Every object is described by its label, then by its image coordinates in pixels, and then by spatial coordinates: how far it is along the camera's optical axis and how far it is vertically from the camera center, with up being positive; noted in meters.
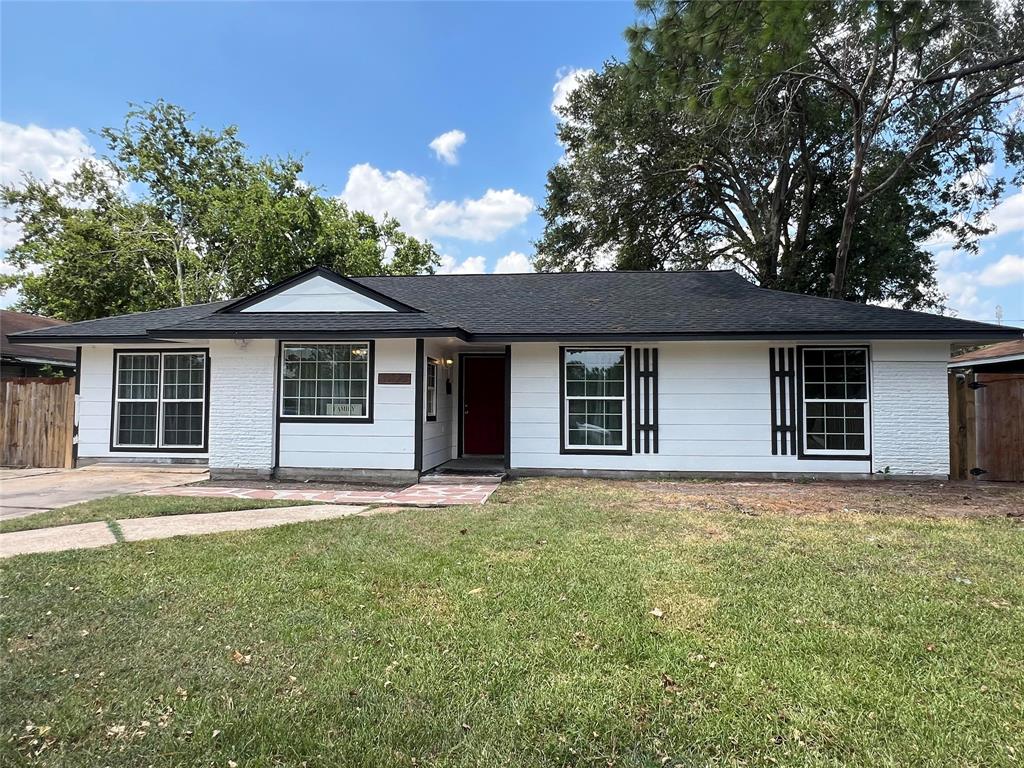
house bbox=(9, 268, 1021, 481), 8.88 +0.39
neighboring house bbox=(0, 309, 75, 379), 14.14 +1.19
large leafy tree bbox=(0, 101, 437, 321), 21.84 +7.64
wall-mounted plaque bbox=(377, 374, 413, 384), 9.01 +0.46
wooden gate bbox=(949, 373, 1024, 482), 9.12 -0.32
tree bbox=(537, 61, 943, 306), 16.95 +7.24
